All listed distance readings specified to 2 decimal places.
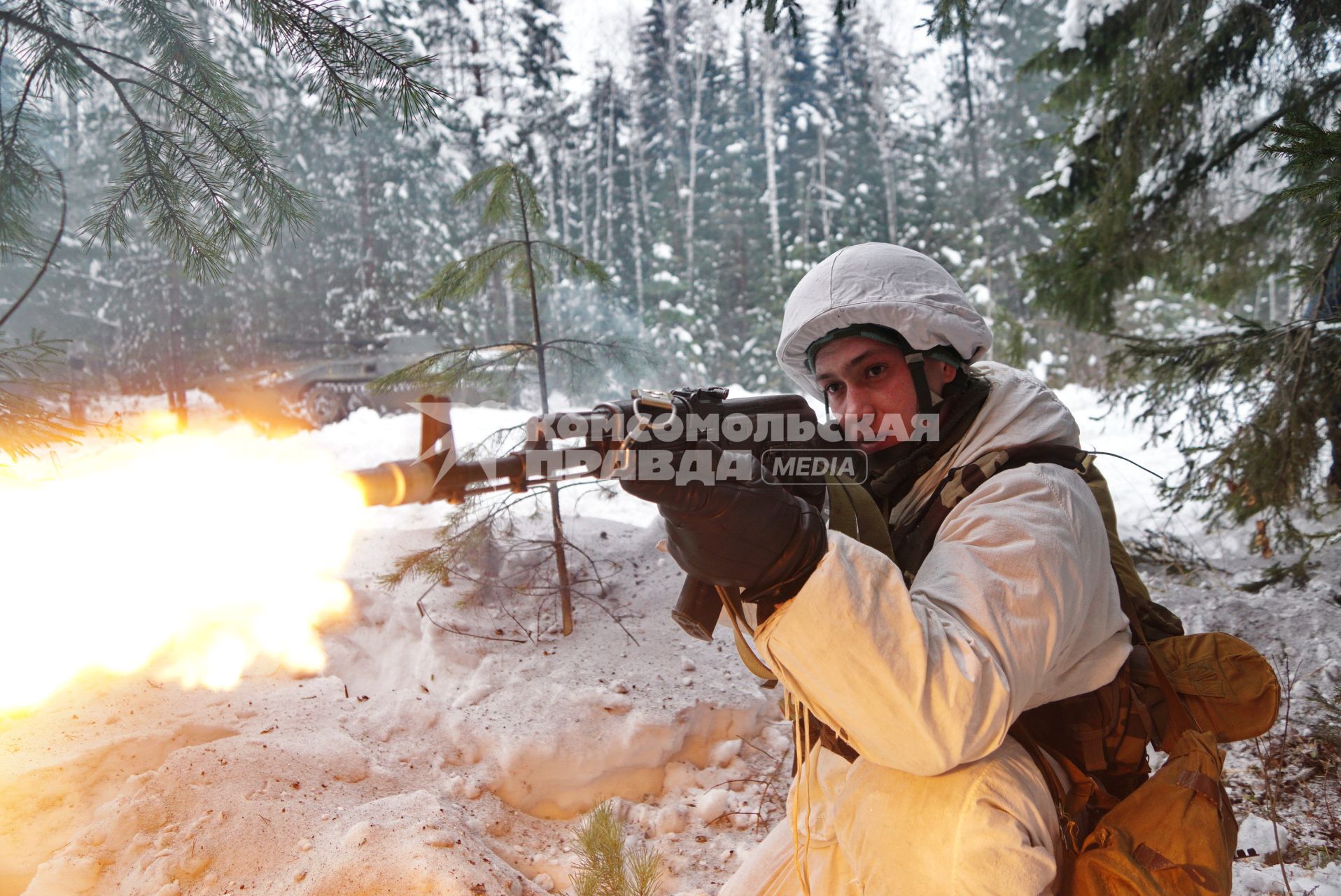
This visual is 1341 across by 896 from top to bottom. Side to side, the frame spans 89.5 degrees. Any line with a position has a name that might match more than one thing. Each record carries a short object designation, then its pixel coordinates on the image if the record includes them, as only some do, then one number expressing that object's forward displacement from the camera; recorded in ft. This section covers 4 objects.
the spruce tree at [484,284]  13.47
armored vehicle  28.02
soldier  3.77
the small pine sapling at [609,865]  7.20
